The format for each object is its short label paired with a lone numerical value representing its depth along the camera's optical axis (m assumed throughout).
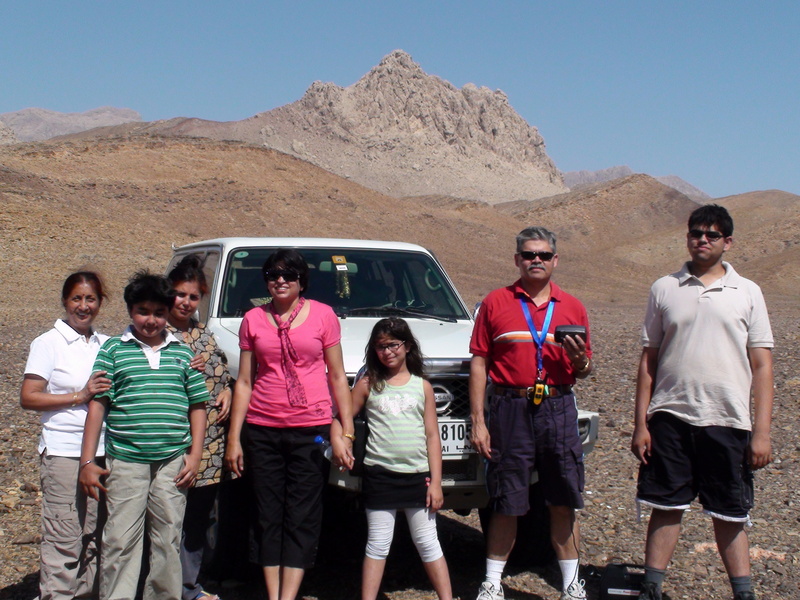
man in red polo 4.09
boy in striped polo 3.74
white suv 4.42
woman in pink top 4.00
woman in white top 3.77
